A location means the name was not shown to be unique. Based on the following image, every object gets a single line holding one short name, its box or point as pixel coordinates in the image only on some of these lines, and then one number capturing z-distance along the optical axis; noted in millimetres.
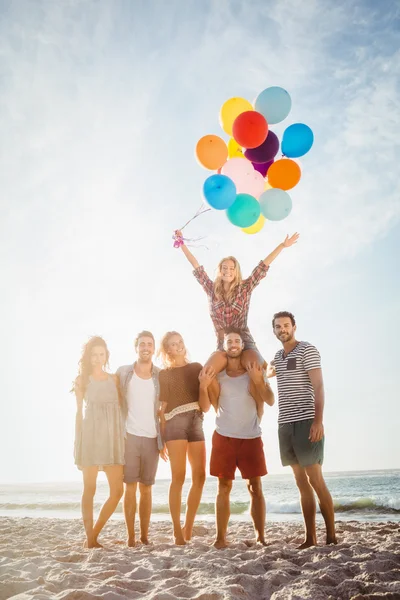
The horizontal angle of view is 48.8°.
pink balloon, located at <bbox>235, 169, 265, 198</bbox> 4664
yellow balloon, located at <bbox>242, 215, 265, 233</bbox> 4914
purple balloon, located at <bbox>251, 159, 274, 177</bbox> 4859
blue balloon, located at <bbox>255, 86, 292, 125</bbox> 4730
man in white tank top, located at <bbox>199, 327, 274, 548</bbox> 3895
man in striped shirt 3785
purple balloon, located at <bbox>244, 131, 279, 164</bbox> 4738
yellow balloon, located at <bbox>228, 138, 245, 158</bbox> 4945
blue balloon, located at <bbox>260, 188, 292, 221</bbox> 4586
